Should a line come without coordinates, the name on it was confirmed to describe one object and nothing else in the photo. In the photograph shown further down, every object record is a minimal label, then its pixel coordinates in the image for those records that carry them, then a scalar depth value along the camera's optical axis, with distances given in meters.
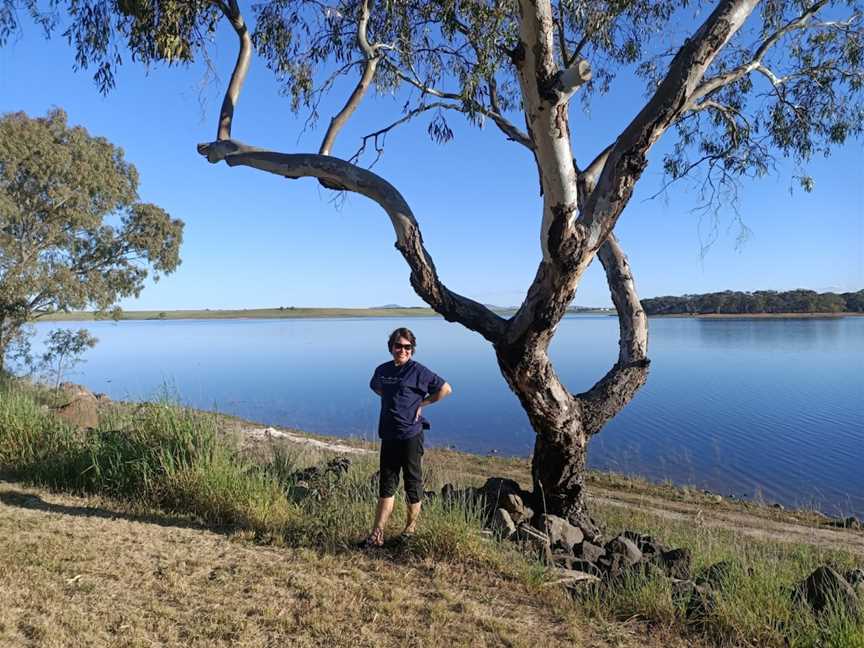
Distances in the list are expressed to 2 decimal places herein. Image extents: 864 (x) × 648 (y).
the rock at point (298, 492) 5.08
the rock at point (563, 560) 4.13
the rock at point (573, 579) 3.60
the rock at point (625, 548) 4.23
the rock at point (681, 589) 3.34
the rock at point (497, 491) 5.14
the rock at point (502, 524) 4.50
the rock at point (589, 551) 4.37
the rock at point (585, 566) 3.99
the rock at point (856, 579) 3.30
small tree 13.41
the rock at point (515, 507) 4.99
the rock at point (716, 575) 3.55
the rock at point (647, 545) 4.62
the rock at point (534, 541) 4.15
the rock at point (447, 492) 5.03
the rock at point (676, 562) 3.98
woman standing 4.16
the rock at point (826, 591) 3.10
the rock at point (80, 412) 8.31
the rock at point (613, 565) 3.86
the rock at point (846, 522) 8.34
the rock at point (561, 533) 4.61
